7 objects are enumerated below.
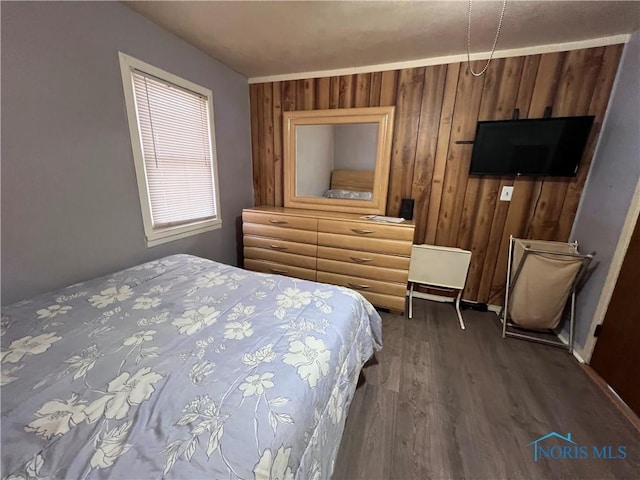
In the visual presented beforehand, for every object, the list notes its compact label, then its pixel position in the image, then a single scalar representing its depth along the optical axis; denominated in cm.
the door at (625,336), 147
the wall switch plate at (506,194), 225
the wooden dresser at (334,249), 221
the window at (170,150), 179
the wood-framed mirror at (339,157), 250
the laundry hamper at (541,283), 189
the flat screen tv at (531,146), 191
